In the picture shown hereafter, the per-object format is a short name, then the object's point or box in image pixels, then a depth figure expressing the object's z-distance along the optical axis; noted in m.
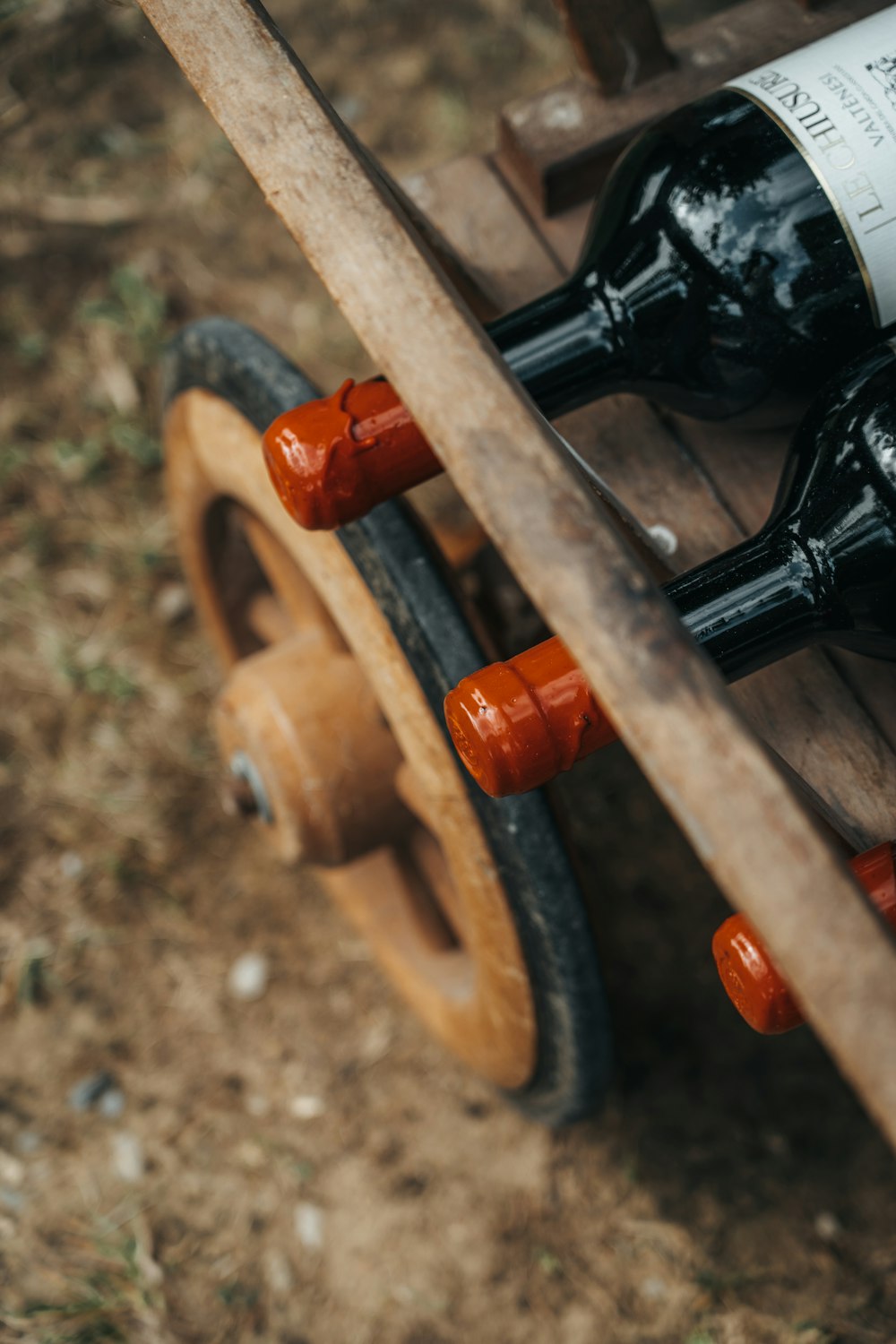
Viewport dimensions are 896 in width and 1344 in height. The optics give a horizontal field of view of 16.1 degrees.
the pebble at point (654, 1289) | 1.06
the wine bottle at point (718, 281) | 0.79
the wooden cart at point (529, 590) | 0.70
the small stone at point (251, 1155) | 1.18
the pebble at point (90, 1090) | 1.22
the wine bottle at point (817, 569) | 0.78
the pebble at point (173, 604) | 1.49
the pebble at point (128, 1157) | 1.18
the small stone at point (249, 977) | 1.28
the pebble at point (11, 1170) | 1.17
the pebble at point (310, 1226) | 1.14
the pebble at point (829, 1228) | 1.05
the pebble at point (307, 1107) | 1.21
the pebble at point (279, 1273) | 1.12
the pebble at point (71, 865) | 1.34
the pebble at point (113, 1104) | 1.22
